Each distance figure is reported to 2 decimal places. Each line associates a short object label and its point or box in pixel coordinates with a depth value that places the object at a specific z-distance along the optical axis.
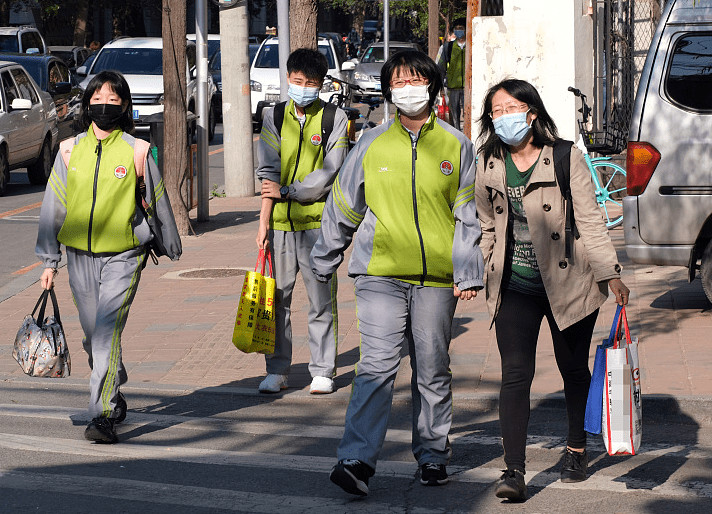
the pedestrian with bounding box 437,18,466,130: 21.73
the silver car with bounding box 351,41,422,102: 30.42
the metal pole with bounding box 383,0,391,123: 22.14
